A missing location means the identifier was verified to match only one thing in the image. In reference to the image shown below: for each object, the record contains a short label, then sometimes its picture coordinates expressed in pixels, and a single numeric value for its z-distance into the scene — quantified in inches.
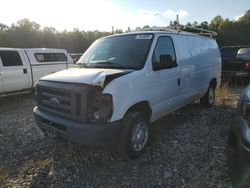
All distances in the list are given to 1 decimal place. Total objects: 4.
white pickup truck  239.7
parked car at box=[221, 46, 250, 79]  307.8
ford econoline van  100.5
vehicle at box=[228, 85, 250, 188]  79.8
